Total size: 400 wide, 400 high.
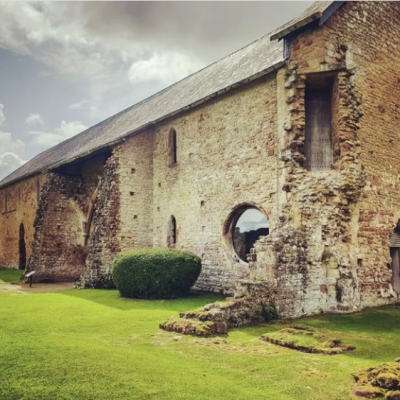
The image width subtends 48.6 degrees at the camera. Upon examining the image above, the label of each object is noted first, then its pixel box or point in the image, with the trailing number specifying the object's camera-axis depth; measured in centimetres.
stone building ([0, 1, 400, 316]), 1062
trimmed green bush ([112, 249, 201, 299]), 1273
